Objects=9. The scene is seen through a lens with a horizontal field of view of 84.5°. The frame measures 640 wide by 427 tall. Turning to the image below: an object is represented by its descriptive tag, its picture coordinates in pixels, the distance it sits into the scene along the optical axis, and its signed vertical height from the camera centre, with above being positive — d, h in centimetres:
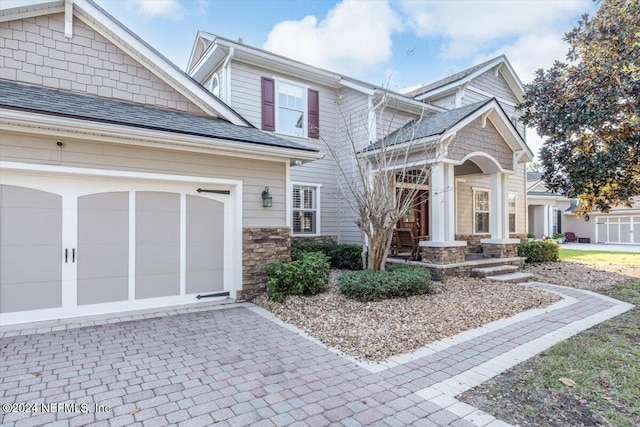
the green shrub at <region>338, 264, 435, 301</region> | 678 -133
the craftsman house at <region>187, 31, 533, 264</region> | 930 +267
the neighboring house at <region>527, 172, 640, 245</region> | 2405 -27
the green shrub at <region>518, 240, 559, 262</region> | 1295 -125
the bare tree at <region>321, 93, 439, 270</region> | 770 +136
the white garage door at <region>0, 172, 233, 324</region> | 537 -47
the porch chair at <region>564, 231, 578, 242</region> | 2655 -150
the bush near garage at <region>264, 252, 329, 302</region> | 691 -122
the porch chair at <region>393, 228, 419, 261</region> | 998 -71
